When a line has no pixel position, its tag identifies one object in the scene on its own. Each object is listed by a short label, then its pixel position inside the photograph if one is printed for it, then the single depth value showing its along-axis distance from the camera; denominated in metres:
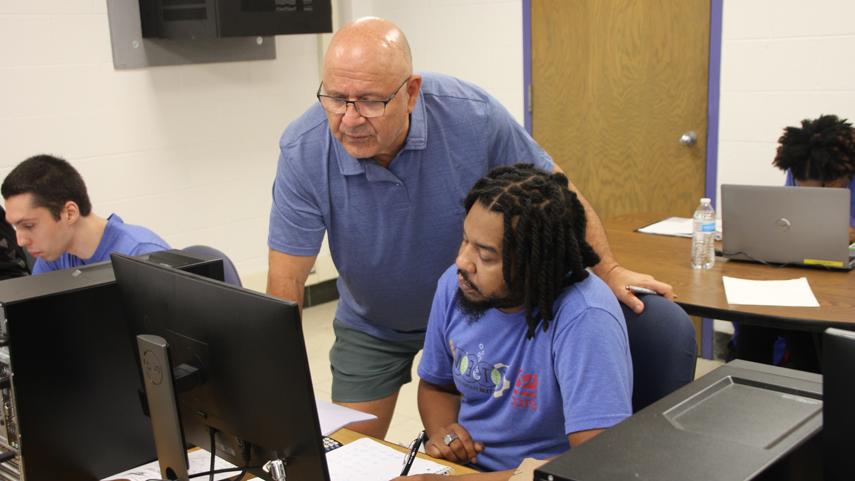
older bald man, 2.04
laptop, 2.56
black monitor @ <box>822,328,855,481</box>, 0.77
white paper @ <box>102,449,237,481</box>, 1.62
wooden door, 3.89
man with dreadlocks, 1.55
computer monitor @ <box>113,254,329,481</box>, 1.17
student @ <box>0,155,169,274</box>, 2.42
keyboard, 1.67
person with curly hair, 3.01
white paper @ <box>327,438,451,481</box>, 1.56
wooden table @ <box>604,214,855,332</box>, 2.28
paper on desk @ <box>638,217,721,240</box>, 3.09
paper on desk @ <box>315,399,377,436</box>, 1.74
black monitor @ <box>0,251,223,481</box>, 1.50
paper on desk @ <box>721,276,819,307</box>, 2.39
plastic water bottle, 2.73
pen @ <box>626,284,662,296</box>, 1.79
